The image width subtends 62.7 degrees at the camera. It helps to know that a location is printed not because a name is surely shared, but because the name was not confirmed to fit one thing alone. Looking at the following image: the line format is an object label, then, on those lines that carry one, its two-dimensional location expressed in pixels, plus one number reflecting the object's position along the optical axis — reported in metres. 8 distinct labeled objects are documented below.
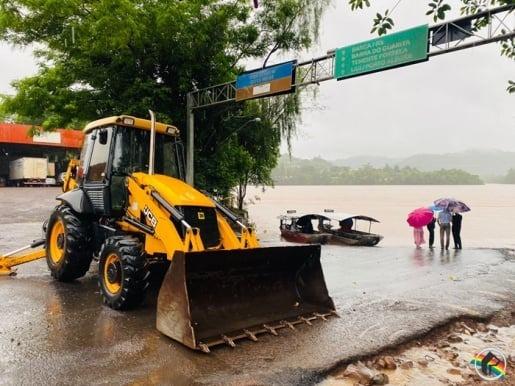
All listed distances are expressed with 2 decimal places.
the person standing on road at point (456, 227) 16.00
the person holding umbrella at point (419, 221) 16.62
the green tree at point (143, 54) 13.56
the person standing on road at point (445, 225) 15.63
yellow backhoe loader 4.80
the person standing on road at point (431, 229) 16.92
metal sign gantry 9.45
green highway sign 10.45
